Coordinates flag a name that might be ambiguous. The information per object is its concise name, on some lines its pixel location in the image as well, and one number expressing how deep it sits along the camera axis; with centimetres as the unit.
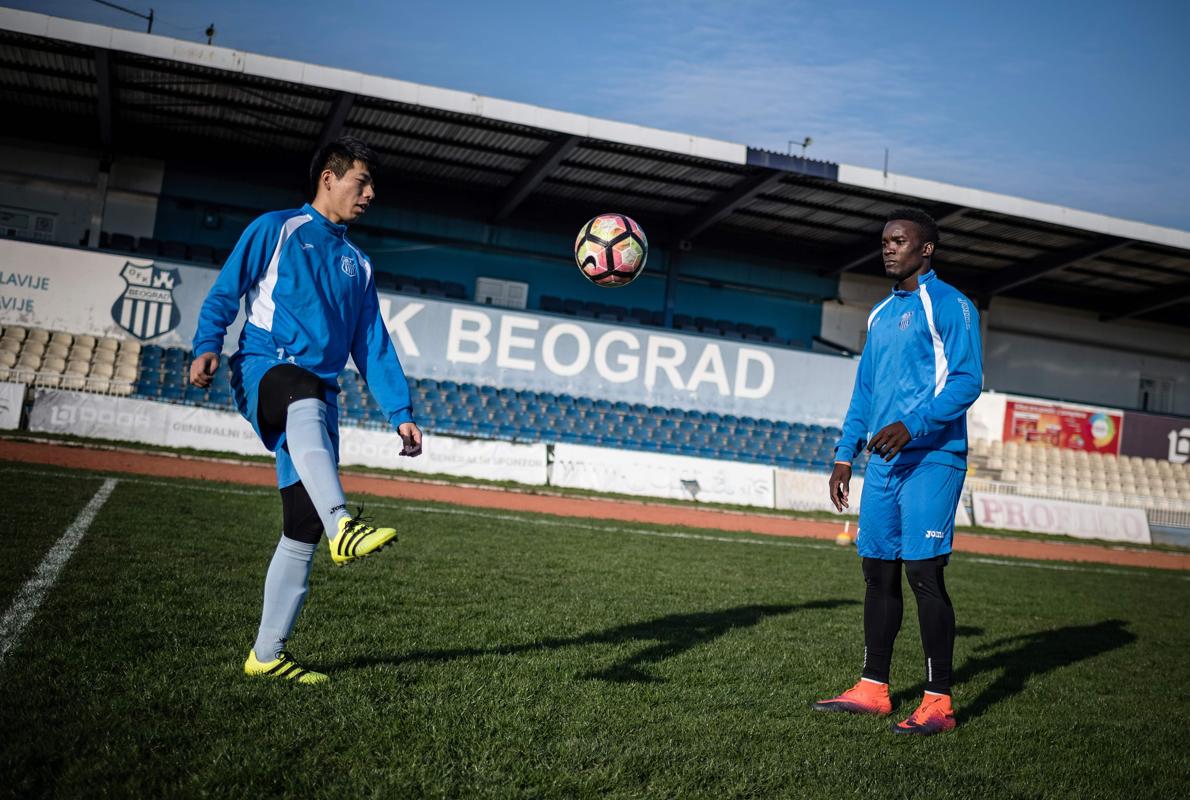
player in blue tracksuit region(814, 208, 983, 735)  418
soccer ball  660
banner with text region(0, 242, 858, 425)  1925
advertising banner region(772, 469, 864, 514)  1886
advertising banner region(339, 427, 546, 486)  1723
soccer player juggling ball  364
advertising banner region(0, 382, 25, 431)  1563
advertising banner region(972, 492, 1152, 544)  1959
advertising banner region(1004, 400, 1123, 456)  2464
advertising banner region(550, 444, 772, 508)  1783
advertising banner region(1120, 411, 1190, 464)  2567
